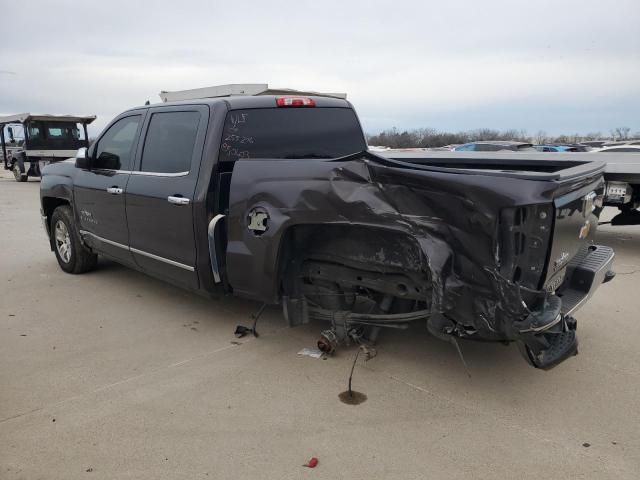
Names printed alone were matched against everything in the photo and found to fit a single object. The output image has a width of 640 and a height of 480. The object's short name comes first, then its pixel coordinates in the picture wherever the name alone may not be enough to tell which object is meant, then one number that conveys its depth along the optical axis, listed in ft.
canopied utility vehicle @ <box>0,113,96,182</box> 70.54
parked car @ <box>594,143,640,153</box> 53.23
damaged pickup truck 9.79
